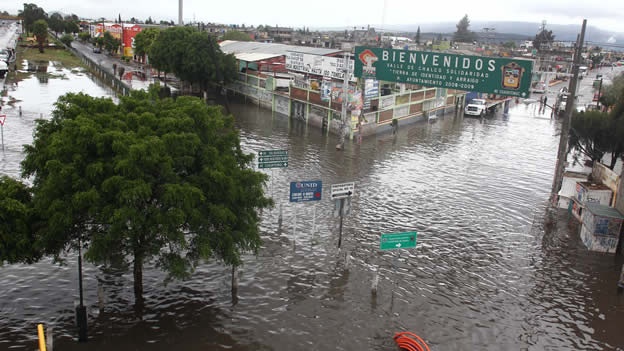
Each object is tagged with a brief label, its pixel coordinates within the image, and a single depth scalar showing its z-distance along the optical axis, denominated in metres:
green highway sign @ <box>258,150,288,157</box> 20.48
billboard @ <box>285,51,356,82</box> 39.09
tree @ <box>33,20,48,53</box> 92.31
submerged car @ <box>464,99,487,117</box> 52.66
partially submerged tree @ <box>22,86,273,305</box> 11.70
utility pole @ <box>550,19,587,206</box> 21.98
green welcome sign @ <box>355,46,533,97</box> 22.61
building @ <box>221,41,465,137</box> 38.03
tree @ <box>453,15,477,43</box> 195.75
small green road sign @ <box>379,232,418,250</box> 15.20
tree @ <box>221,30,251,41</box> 92.74
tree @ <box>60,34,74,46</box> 102.72
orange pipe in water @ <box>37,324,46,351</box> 9.49
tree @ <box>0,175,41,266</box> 11.60
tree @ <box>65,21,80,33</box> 140.88
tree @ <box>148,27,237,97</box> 49.66
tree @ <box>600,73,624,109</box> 40.06
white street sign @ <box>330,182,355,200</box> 17.88
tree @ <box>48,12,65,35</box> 140.26
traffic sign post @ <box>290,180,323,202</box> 18.30
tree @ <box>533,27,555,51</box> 110.20
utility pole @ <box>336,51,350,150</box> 33.53
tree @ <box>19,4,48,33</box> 133.93
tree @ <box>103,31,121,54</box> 95.31
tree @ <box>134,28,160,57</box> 71.38
